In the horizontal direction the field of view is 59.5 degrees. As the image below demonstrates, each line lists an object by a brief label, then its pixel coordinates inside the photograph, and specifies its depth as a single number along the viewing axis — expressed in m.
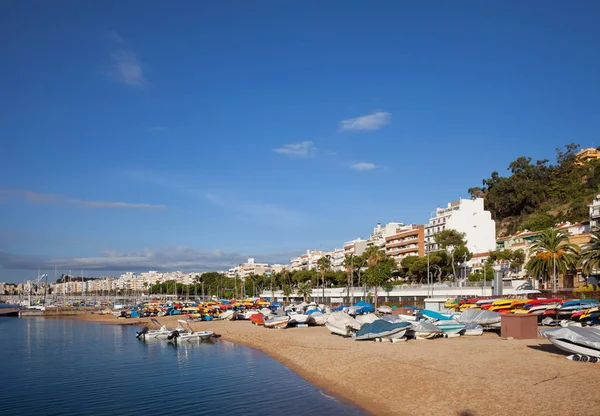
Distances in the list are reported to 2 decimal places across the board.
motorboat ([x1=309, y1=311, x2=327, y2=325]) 58.78
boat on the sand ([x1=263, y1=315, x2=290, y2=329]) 57.12
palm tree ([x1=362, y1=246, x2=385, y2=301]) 103.12
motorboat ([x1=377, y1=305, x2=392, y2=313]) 64.05
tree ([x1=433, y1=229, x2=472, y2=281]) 98.44
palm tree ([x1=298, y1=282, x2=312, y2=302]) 114.94
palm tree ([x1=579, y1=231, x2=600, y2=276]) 54.72
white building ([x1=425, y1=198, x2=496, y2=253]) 109.38
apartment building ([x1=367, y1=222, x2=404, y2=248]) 143.70
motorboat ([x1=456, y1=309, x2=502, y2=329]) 39.94
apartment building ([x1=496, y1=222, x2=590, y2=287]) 69.12
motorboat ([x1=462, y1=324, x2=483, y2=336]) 38.38
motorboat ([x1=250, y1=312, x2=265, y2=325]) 64.10
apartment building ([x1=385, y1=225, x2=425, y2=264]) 124.75
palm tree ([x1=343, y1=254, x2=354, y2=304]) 107.79
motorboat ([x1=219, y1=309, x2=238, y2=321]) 78.53
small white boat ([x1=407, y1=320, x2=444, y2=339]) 37.25
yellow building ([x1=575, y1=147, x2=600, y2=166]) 122.00
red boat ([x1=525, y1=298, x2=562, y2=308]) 42.08
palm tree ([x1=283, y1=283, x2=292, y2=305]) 132.00
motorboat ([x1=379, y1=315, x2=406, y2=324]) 40.59
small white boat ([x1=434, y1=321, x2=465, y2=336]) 38.03
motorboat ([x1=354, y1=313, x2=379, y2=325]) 44.94
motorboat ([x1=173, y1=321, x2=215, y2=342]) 52.84
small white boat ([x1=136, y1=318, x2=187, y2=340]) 55.47
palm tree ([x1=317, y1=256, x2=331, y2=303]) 124.22
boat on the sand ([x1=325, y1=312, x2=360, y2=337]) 42.91
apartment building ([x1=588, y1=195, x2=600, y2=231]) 74.01
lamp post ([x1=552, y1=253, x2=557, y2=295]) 58.44
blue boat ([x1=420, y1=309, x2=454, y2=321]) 43.47
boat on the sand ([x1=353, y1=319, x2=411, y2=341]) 36.72
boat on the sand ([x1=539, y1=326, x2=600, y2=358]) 23.62
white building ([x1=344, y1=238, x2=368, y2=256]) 157.12
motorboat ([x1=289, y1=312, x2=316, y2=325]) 58.72
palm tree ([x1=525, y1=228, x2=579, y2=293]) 61.66
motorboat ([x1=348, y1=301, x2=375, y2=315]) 61.56
